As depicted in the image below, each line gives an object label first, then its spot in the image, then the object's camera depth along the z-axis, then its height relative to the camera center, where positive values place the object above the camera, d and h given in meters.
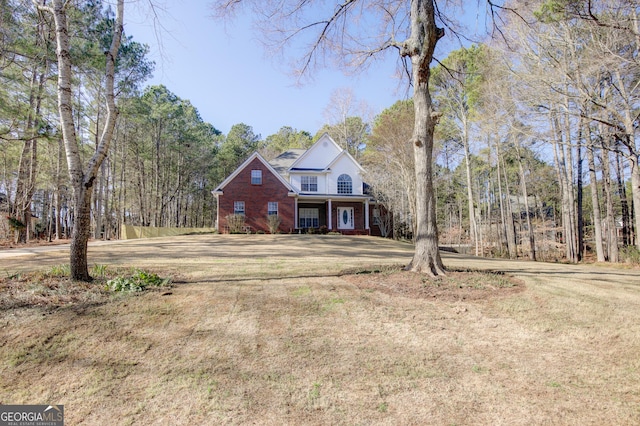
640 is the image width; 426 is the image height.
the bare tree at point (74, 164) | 5.31 +1.18
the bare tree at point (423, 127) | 6.34 +1.98
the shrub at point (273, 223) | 21.42 +0.27
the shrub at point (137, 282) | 4.96 -0.84
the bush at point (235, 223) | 21.00 +0.34
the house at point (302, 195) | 21.77 +2.29
